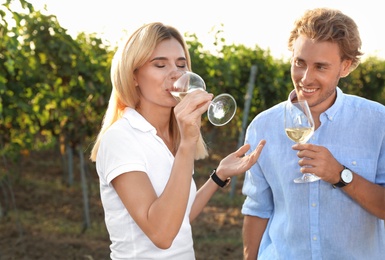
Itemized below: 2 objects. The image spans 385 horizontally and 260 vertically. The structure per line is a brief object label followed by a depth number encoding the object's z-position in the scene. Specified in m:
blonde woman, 2.09
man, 2.52
